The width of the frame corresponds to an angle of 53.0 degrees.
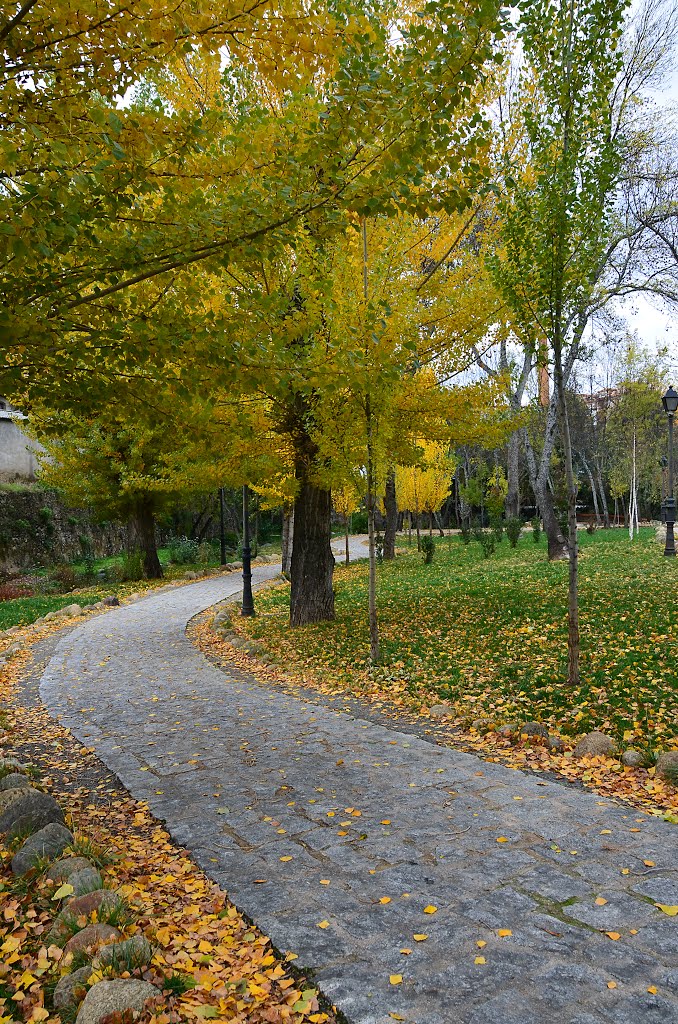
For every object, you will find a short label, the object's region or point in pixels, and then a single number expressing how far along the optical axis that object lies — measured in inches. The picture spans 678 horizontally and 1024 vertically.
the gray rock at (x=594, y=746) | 197.3
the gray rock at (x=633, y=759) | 187.6
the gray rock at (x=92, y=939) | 103.6
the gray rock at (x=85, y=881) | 120.8
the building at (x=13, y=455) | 991.0
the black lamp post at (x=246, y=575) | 503.0
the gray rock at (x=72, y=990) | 94.7
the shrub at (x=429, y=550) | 693.3
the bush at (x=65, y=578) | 750.5
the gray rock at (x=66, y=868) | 125.1
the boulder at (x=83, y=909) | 109.9
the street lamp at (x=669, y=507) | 593.3
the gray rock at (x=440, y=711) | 248.1
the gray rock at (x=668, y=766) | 175.0
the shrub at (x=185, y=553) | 983.0
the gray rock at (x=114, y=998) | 89.8
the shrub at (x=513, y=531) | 792.9
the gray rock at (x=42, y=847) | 130.3
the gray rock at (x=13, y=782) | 169.3
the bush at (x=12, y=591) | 701.2
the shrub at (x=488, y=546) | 721.6
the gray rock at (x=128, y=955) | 99.7
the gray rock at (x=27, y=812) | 146.6
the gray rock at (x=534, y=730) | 214.6
